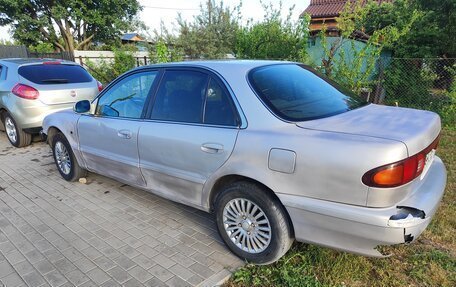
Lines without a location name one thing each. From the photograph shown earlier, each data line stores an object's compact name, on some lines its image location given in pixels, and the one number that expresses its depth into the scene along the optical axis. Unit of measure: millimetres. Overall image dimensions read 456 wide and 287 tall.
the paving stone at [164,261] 2758
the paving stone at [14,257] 2852
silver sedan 2057
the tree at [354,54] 6461
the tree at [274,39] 9281
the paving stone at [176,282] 2523
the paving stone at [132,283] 2531
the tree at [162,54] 10930
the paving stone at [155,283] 2527
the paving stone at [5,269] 2699
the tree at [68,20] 20547
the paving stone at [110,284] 2537
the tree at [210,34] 13516
